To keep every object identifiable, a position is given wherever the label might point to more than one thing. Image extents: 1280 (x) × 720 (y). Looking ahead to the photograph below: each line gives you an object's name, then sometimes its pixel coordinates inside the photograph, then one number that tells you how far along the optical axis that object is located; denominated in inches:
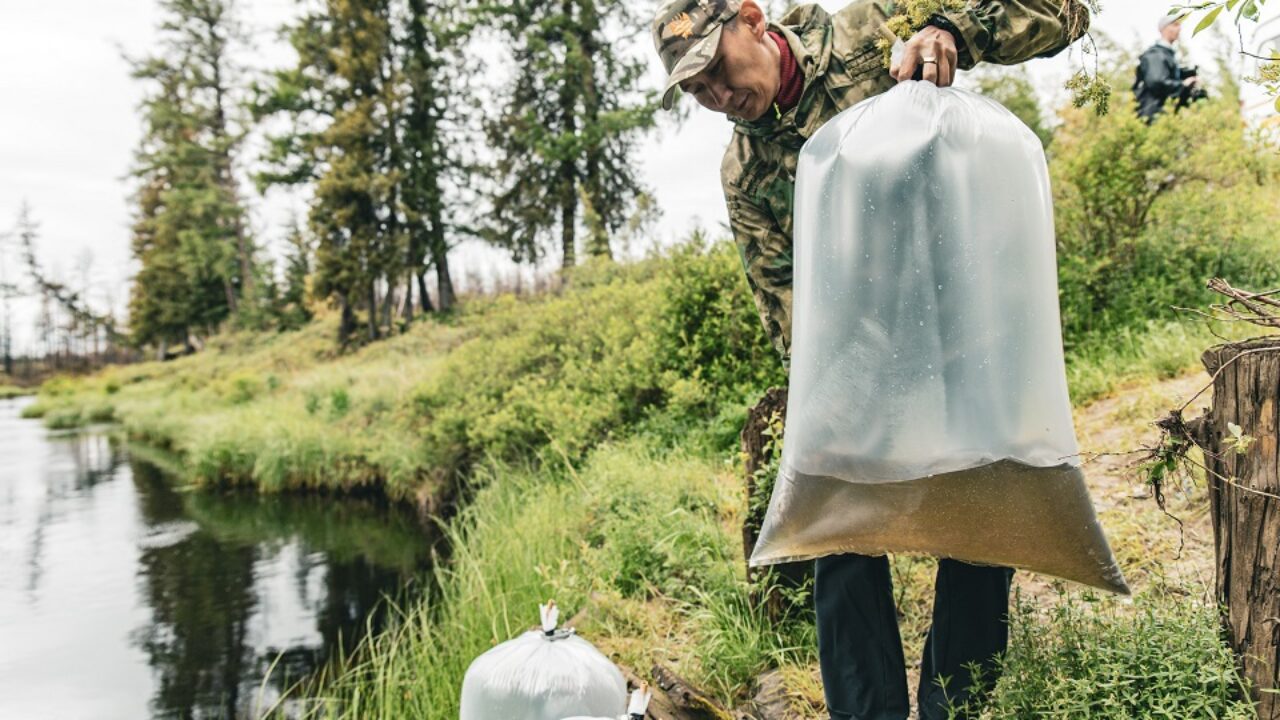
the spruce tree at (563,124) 650.2
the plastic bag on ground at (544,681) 89.4
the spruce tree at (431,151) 781.3
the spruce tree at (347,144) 752.3
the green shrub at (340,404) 450.9
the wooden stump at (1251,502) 58.2
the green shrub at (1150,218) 193.3
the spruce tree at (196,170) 961.5
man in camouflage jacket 67.2
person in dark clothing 271.6
